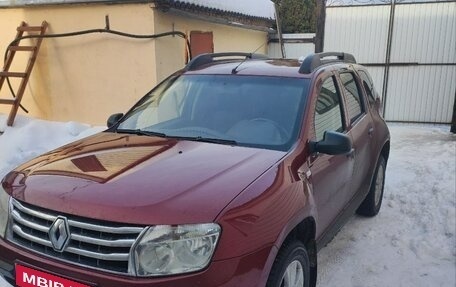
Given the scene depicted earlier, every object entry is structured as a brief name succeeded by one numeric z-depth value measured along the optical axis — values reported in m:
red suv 2.10
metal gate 10.77
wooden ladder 7.65
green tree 18.31
